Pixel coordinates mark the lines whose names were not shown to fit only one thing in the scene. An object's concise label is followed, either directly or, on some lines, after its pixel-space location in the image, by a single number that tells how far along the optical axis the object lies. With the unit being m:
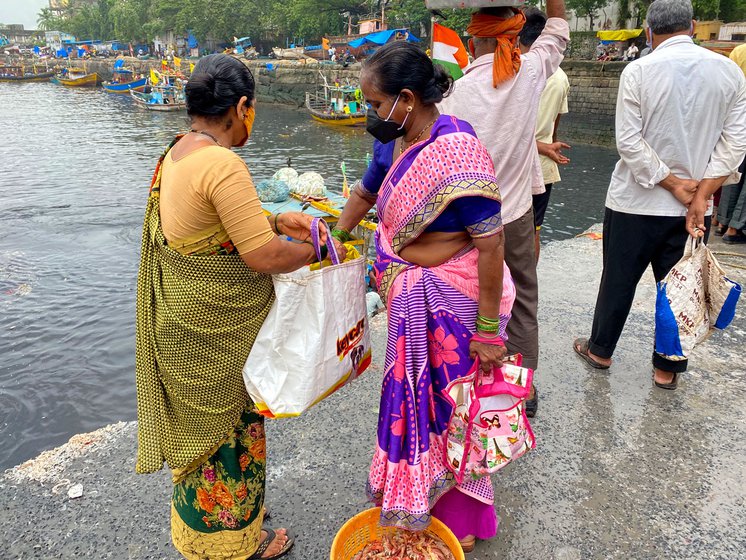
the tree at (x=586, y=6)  25.58
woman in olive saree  1.58
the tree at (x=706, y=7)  19.75
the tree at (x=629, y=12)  25.78
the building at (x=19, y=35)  84.46
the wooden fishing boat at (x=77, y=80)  47.25
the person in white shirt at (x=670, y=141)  2.67
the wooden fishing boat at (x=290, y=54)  41.29
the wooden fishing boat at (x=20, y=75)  52.06
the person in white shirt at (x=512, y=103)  2.27
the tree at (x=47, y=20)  83.81
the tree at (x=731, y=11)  22.78
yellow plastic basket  1.81
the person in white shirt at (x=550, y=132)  3.59
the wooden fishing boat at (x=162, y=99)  30.64
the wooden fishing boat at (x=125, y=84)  40.67
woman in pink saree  1.66
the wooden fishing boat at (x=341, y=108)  25.59
